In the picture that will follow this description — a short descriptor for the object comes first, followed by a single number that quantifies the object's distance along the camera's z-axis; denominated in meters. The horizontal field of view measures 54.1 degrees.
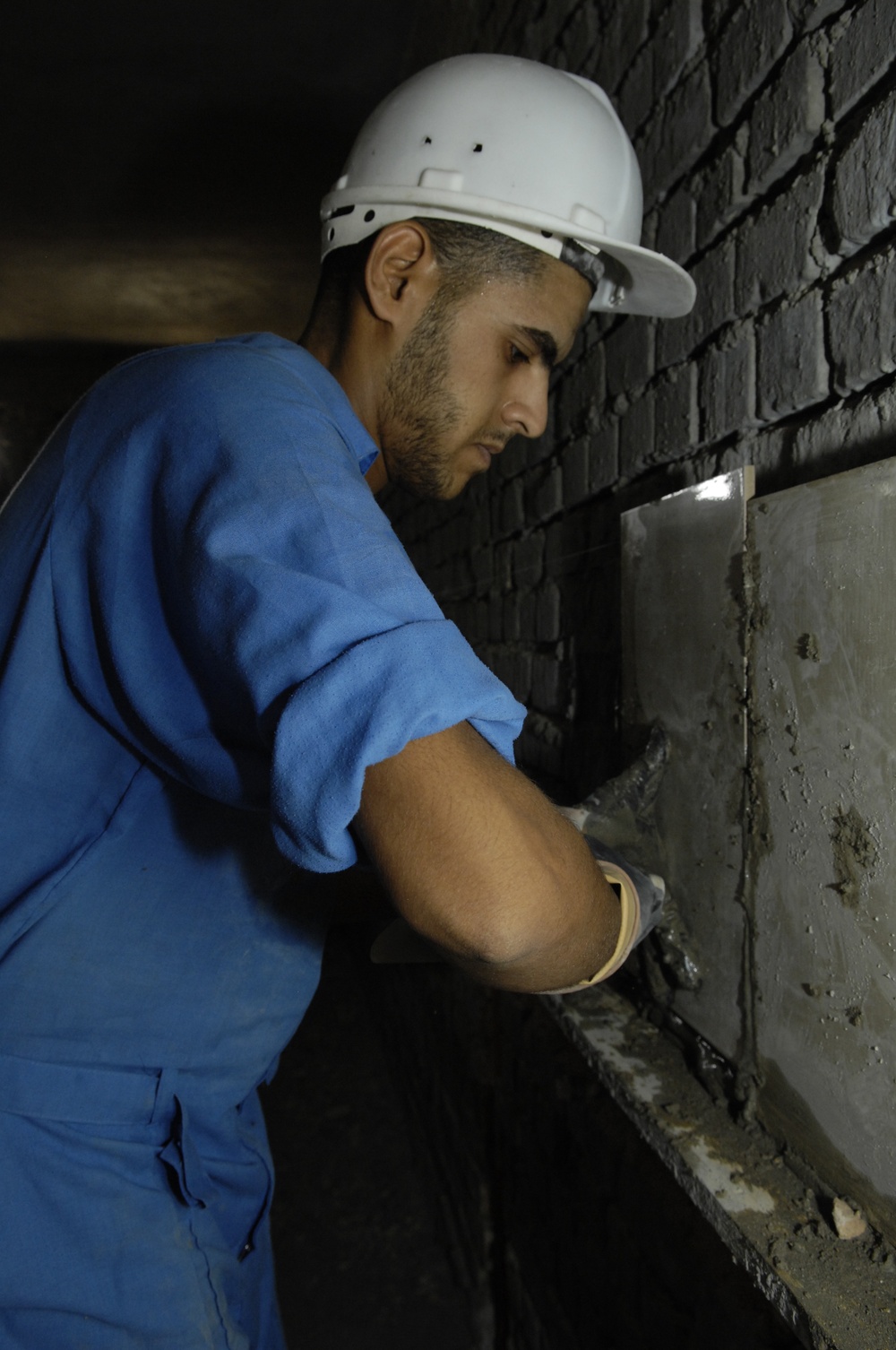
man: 0.68
